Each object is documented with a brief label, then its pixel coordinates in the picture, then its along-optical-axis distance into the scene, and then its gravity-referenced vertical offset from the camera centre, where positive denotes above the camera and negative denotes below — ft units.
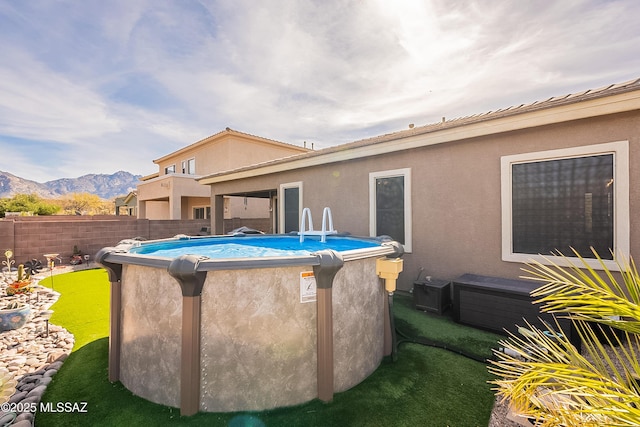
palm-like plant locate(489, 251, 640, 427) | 3.82 -2.77
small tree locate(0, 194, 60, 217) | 88.84 +3.69
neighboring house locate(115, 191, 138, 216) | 106.66 +5.01
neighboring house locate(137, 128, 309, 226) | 57.98 +11.86
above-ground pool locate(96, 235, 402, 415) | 9.00 -4.12
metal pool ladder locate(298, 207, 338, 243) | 19.83 -1.54
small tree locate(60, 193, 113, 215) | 177.37 +7.87
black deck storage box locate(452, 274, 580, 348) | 14.23 -5.44
